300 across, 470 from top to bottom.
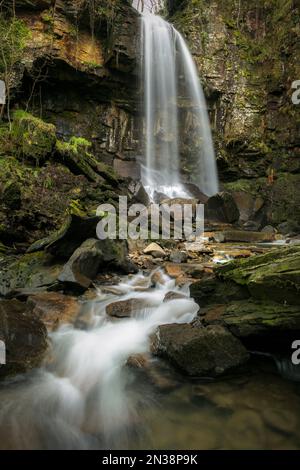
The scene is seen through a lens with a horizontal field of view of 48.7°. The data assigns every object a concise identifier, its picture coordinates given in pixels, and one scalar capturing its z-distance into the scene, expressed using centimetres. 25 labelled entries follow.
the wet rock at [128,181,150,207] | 1109
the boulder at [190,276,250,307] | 406
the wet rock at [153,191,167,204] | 1309
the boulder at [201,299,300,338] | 332
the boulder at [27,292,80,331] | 424
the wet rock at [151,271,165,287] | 548
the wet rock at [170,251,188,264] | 673
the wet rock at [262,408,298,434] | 249
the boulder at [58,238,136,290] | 510
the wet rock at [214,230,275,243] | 932
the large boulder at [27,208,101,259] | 571
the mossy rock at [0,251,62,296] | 522
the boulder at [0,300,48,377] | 323
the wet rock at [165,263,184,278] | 571
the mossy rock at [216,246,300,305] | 340
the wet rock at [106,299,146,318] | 445
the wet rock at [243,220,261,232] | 1193
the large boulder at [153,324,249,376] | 318
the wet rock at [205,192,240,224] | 1205
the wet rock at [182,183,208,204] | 1418
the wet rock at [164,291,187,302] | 470
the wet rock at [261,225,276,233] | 1119
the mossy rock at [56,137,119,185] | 957
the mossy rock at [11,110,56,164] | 908
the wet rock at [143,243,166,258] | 704
